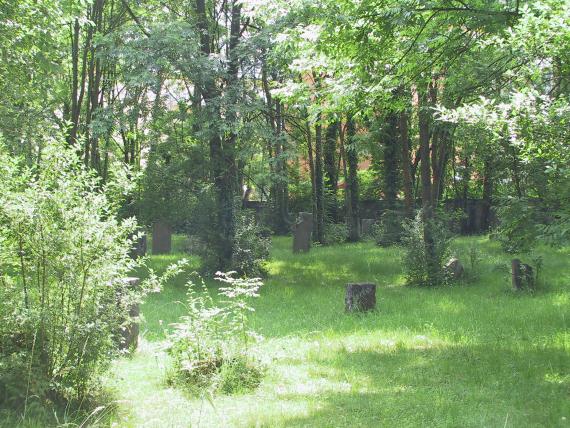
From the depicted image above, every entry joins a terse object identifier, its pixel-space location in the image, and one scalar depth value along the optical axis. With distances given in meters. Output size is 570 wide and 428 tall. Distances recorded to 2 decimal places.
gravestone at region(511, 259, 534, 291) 12.27
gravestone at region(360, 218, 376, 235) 26.88
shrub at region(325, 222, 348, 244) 24.64
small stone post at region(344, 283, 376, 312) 10.58
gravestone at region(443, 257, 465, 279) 13.88
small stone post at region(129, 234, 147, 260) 18.69
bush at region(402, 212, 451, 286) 13.70
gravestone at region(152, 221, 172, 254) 20.64
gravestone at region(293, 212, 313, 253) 20.80
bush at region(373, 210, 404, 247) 21.59
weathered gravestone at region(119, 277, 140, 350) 7.54
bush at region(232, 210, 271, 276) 15.16
